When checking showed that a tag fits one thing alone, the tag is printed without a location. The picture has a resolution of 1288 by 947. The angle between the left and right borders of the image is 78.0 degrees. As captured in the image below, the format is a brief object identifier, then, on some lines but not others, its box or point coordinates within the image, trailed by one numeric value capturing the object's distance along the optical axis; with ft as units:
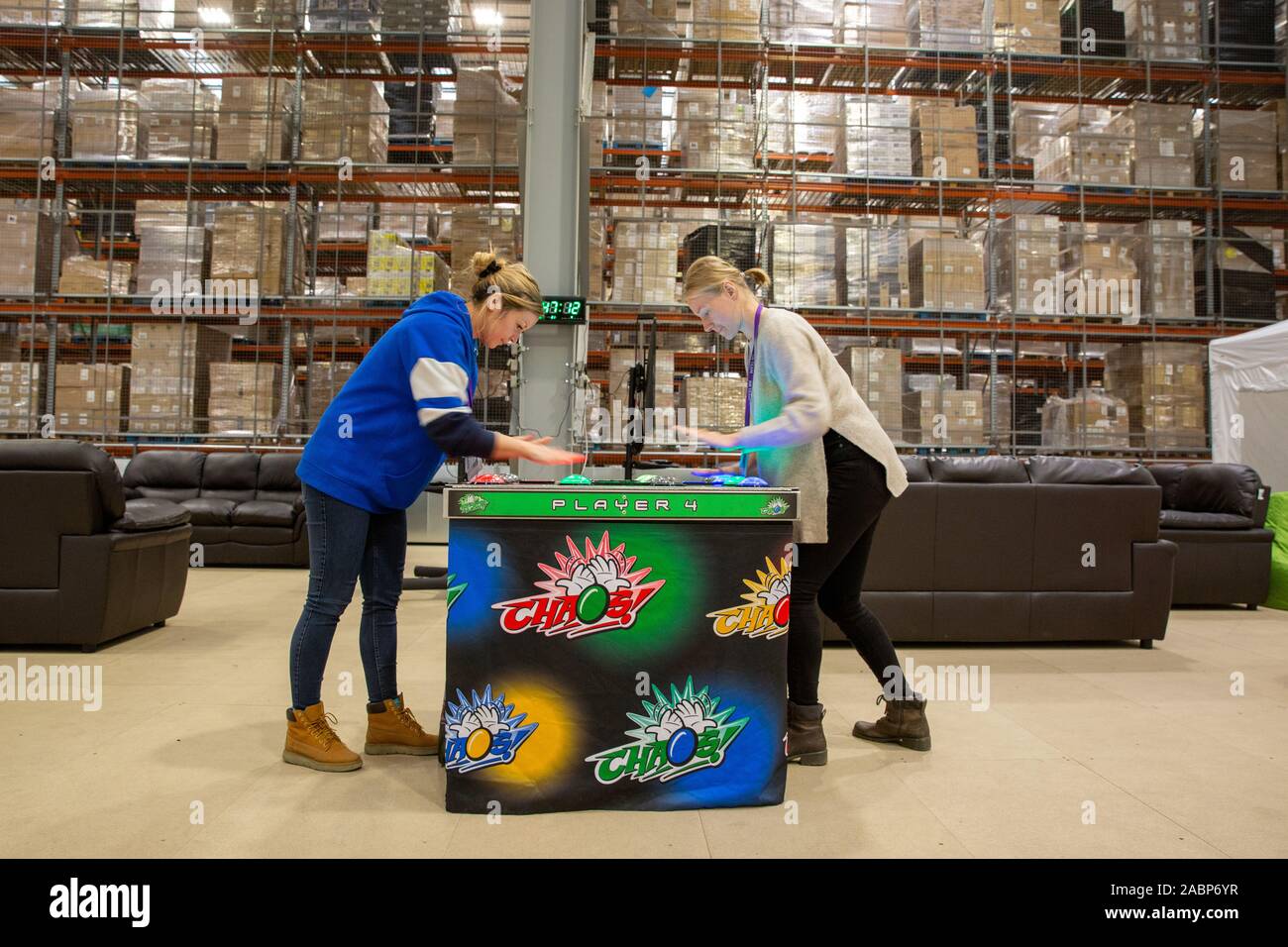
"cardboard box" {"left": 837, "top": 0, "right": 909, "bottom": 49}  28.78
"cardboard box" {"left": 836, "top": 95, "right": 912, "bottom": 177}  27.76
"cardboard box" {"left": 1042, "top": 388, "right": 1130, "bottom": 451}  27.32
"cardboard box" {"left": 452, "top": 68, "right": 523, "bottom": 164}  27.40
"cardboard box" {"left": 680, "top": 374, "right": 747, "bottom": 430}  25.23
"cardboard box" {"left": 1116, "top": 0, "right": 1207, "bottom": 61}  29.50
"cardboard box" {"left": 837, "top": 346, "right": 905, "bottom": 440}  26.17
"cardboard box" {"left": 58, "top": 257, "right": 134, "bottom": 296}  26.94
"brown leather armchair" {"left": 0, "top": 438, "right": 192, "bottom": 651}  11.58
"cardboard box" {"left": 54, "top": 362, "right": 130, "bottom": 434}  26.48
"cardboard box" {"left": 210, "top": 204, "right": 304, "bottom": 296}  26.71
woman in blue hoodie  6.98
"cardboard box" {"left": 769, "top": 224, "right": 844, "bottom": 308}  26.99
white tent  24.04
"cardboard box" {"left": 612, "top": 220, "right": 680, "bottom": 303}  26.22
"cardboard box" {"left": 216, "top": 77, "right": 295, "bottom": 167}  27.48
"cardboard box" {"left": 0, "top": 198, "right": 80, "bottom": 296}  26.76
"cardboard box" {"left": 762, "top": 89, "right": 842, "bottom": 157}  28.66
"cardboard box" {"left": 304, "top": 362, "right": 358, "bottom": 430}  27.22
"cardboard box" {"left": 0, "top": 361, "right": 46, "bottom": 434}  26.32
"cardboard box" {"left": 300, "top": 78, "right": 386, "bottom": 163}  27.78
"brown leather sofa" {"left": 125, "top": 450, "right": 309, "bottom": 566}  21.95
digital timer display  20.66
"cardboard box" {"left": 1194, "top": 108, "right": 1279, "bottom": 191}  29.01
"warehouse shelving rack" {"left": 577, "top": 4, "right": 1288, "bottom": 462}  27.63
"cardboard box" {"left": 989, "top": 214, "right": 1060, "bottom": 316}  27.43
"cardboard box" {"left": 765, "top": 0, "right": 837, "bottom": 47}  28.19
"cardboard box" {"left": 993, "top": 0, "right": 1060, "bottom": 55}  28.55
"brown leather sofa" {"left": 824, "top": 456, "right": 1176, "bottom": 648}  13.00
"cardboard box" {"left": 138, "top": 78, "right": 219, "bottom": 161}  27.63
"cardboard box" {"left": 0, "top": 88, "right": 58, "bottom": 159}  27.55
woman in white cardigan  7.25
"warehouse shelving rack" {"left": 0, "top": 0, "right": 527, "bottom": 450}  27.43
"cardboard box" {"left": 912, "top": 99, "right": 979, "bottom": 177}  27.73
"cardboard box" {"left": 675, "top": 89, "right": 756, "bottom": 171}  27.35
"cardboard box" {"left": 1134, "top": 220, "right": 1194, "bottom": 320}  28.02
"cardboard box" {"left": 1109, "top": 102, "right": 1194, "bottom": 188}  28.63
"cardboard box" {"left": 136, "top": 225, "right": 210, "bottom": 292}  26.63
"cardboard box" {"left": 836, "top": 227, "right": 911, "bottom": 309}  27.22
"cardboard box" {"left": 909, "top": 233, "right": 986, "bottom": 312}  26.91
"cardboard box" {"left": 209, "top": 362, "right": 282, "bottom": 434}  26.73
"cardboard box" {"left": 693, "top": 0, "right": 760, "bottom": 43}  27.73
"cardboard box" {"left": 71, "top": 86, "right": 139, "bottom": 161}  27.53
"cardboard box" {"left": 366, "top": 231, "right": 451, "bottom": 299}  26.86
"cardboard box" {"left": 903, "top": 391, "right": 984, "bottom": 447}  26.43
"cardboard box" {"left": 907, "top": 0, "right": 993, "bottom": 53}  28.45
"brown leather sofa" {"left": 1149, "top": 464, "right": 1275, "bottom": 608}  17.65
